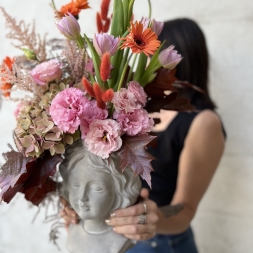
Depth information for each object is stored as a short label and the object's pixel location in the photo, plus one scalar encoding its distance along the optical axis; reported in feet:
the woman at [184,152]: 3.01
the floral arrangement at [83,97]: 1.78
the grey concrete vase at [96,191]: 1.96
